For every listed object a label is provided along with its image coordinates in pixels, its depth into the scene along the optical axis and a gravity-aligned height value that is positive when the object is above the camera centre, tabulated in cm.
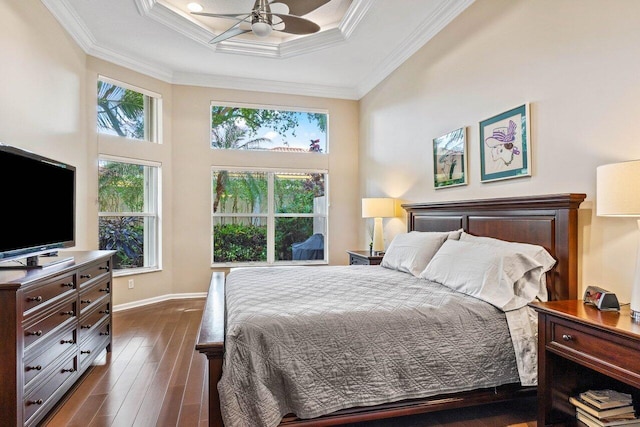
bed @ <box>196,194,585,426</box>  173 -54
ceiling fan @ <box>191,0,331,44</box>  278 +160
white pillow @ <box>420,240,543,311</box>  212 -40
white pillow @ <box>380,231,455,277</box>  301 -34
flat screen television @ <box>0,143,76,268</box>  200 +4
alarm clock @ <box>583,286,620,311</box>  178 -44
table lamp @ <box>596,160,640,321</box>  155 +8
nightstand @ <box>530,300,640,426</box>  149 -64
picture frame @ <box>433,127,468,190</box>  323 +49
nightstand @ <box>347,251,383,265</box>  415 -54
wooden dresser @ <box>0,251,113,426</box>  174 -69
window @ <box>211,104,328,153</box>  533 +127
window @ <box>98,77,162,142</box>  445 +134
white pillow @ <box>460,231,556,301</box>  221 -29
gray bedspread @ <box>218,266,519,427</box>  170 -71
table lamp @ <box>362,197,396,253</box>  432 +5
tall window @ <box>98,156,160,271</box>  450 +4
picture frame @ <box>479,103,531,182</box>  255 +50
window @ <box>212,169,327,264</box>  537 -4
